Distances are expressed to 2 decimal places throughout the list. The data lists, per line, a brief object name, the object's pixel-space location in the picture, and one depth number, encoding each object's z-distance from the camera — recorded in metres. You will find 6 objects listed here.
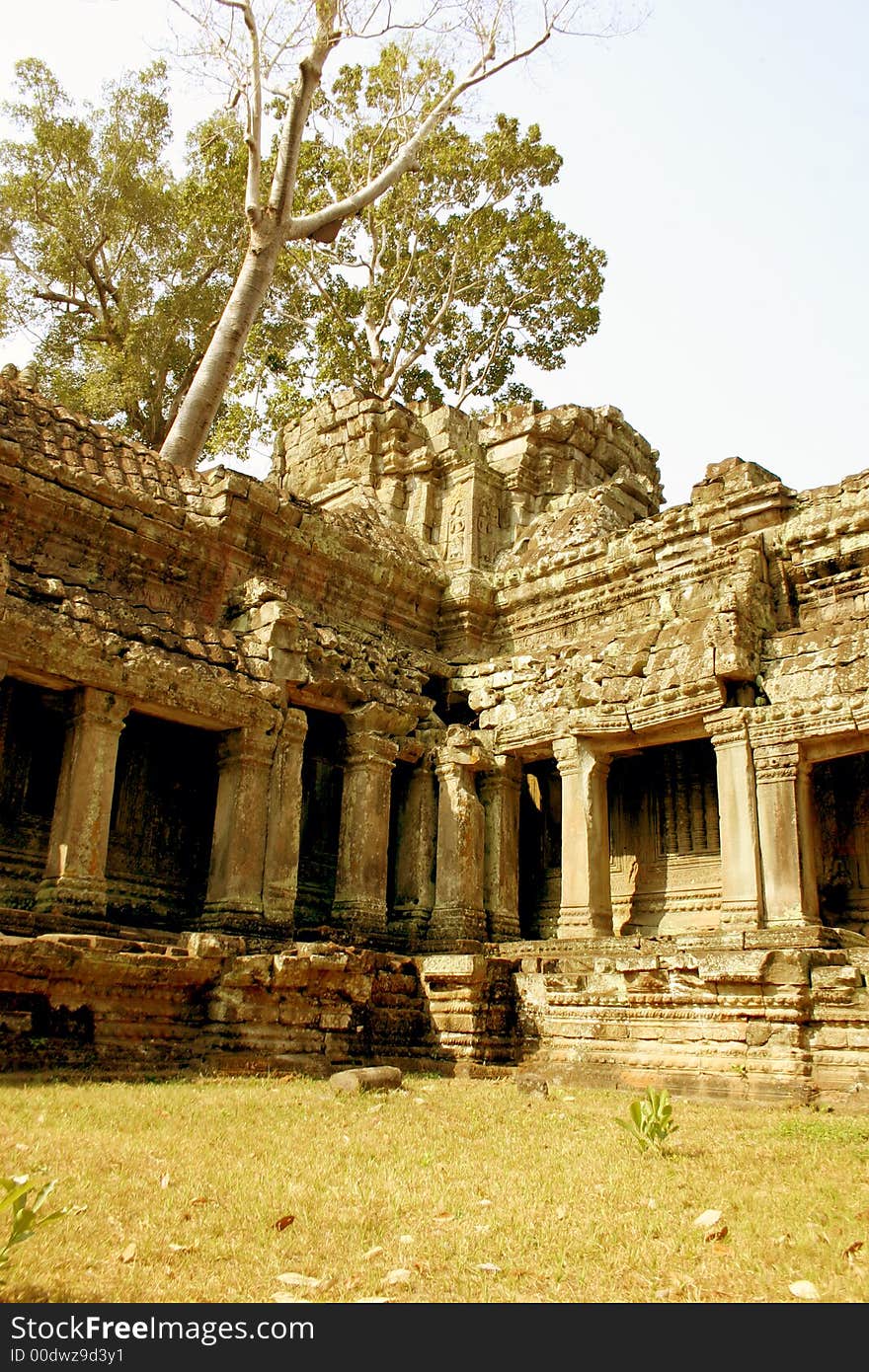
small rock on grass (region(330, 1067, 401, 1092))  7.69
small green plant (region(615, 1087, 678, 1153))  5.89
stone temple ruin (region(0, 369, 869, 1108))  8.87
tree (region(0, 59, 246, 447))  23.84
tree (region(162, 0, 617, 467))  18.73
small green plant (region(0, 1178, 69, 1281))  3.06
